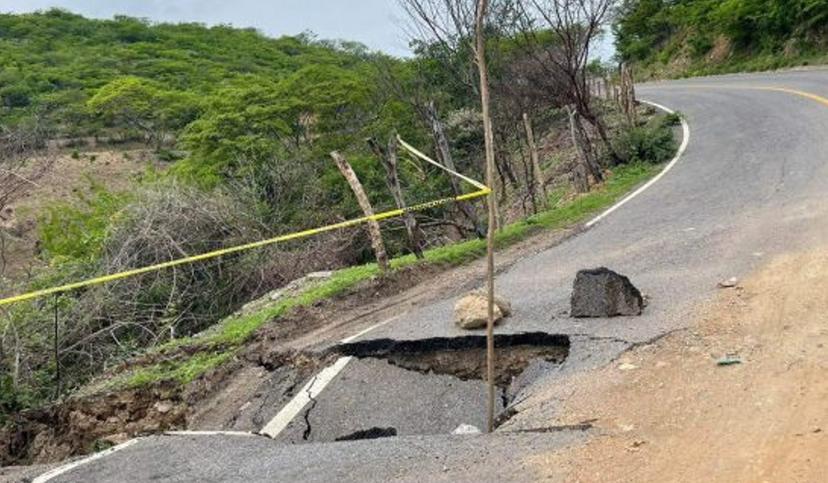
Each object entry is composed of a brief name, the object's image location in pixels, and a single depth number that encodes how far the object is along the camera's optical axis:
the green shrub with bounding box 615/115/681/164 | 17.02
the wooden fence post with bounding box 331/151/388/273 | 10.06
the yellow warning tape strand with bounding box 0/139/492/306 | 8.65
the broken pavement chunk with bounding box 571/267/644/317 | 7.19
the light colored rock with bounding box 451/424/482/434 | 6.01
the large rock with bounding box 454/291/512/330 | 7.61
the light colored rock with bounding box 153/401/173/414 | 8.33
